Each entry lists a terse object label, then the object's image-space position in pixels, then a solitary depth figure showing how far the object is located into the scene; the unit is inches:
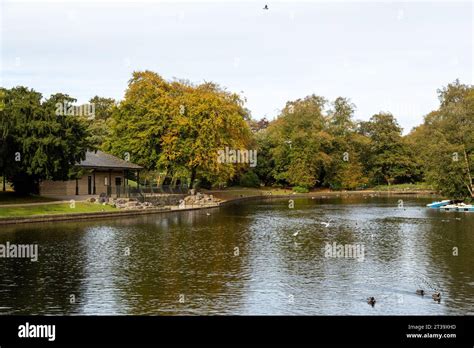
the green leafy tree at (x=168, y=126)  2891.2
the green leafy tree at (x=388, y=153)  4949.8
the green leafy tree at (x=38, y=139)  1994.3
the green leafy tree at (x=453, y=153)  2608.3
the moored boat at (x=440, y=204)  2660.7
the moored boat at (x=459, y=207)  2394.2
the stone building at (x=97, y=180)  2509.8
